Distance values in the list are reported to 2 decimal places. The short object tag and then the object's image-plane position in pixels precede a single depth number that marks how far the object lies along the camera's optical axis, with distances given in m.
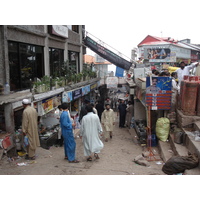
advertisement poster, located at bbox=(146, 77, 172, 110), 8.70
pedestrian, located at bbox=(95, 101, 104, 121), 13.10
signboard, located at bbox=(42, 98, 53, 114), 8.90
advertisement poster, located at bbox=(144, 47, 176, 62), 30.91
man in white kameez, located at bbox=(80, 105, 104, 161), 6.23
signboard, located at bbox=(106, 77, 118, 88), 19.28
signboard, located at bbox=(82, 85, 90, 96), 15.45
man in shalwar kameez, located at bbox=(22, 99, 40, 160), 6.30
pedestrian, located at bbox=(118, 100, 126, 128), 13.27
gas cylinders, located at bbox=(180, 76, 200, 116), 7.64
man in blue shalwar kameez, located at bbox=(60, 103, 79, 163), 6.26
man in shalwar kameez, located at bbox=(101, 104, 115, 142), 10.16
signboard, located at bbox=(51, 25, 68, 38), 11.72
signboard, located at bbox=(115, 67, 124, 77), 19.31
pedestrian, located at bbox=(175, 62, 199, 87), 9.75
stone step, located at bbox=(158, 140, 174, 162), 6.73
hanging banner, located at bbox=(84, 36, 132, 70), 17.81
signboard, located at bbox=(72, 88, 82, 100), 13.22
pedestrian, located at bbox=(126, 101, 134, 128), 13.61
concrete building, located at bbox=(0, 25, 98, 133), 7.38
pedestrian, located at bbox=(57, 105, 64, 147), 8.99
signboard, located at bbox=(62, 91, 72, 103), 11.57
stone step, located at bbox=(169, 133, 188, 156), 6.23
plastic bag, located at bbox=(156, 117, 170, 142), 8.27
